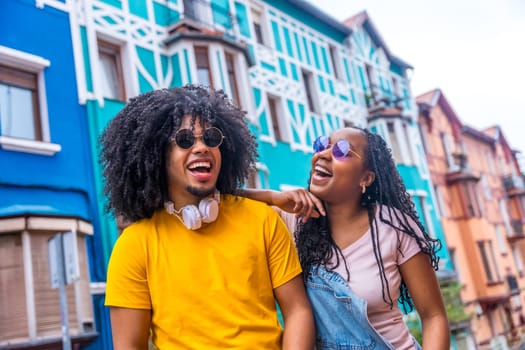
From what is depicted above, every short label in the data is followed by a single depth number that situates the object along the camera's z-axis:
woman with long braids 2.54
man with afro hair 2.22
